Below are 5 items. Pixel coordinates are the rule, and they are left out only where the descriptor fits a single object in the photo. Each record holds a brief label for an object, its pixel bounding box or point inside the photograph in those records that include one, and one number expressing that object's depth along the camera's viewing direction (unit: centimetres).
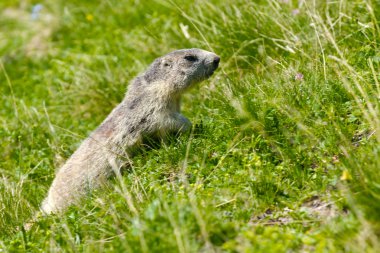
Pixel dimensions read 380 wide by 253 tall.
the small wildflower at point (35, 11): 2263
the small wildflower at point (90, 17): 2123
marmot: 1257
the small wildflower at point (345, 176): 852
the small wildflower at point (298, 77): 1144
